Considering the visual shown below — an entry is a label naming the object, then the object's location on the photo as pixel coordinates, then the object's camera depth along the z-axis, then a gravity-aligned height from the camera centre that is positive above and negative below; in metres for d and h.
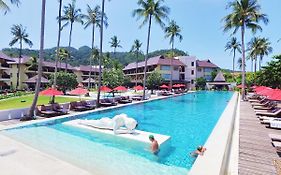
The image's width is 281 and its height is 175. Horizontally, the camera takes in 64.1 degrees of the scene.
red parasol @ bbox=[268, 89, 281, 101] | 14.62 -0.41
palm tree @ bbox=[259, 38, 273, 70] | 54.69 +10.29
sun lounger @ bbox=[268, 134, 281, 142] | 9.86 -2.15
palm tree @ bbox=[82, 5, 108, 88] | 33.78 +10.16
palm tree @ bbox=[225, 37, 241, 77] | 70.56 +13.50
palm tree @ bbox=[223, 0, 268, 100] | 28.25 +9.11
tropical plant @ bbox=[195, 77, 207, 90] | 70.06 +1.18
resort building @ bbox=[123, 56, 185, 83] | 66.12 +5.30
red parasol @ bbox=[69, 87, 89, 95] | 22.77 -0.80
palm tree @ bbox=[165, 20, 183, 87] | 51.47 +12.57
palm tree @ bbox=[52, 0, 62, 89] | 22.42 +6.10
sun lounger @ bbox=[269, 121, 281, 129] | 12.54 -1.99
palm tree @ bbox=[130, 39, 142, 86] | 67.06 +11.72
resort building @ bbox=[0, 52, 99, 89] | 56.66 +2.71
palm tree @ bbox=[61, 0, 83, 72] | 34.02 +10.54
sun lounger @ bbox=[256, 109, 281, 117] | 16.38 -1.84
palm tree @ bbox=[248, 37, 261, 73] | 54.50 +9.94
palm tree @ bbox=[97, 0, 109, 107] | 24.02 +6.21
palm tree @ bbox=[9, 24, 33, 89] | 53.75 +11.39
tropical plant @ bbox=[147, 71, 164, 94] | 47.56 +0.98
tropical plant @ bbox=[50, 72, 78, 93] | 38.81 +0.33
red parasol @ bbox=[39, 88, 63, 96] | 19.28 -0.83
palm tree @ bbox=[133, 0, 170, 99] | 30.70 +10.29
